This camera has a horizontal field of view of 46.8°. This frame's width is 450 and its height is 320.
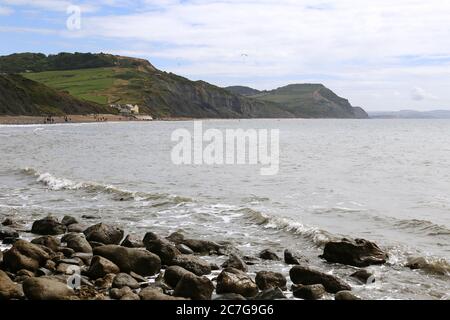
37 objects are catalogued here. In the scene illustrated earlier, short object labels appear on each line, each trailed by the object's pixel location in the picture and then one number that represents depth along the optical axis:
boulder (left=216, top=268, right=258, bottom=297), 11.71
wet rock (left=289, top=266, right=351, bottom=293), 12.22
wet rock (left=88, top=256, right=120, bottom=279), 12.55
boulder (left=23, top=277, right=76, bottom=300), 10.49
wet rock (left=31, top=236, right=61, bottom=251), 15.01
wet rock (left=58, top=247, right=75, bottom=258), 14.59
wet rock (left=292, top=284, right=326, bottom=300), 11.71
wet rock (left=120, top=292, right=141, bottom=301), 10.33
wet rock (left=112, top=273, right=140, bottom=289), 11.67
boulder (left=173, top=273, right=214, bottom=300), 11.30
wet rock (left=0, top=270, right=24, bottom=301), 10.59
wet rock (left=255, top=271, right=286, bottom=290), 12.25
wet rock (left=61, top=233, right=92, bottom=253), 15.09
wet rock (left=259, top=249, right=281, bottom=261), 15.39
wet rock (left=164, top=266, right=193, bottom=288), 12.30
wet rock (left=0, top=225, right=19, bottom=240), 17.10
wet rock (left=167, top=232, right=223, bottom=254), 16.05
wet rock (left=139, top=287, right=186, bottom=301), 10.47
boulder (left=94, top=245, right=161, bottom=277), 13.23
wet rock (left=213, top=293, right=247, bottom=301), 11.05
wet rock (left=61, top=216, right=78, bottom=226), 19.33
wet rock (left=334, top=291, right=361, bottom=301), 11.20
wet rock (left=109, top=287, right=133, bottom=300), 10.68
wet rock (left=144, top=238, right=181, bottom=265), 14.34
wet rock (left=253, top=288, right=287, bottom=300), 11.16
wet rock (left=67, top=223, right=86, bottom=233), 18.27
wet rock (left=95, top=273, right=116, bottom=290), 11.74
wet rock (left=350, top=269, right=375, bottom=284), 13.27
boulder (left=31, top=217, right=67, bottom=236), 18.08
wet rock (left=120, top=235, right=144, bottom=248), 15.94
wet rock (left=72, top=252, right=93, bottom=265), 13.99
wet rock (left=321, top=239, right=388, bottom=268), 14.83
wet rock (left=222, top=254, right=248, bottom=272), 13.98
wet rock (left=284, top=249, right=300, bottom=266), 14.87
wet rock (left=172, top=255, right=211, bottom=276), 13.45
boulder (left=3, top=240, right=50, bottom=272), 12.95
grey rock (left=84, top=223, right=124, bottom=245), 16.38
